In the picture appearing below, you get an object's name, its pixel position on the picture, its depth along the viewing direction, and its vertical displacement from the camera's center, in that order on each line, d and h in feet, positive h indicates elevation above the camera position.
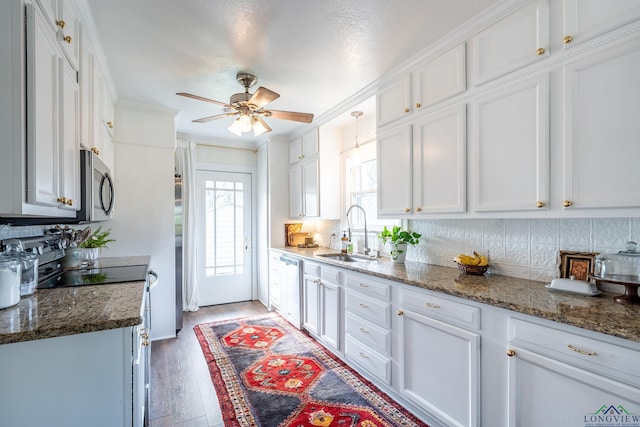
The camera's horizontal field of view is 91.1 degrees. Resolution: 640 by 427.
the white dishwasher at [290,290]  11.46 -2.94
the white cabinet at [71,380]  3.43 -1.94
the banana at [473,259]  6.75 -1.02
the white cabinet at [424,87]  6.54 +2.96
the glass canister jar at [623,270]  4.40 -0.88
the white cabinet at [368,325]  7.13 -2.78
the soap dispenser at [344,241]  11.50 -1.06
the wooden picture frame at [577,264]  5.27 -0.90
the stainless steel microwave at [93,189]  5.48 +0.48
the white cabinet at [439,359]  5.23 -2.71
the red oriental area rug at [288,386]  6.51 -4.27
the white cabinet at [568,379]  3.55 -2.10
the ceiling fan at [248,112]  8.04 +2.72
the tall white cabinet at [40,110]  3.46 +1.33
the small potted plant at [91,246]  8.28 -0.87
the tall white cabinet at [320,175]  12.15 +1.49
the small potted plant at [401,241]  8.48 -0.78
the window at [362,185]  10.93 +1.03
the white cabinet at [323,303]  9.09 -2.85
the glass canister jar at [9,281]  3.96 -0.86
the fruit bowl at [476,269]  6.72 -1.22
